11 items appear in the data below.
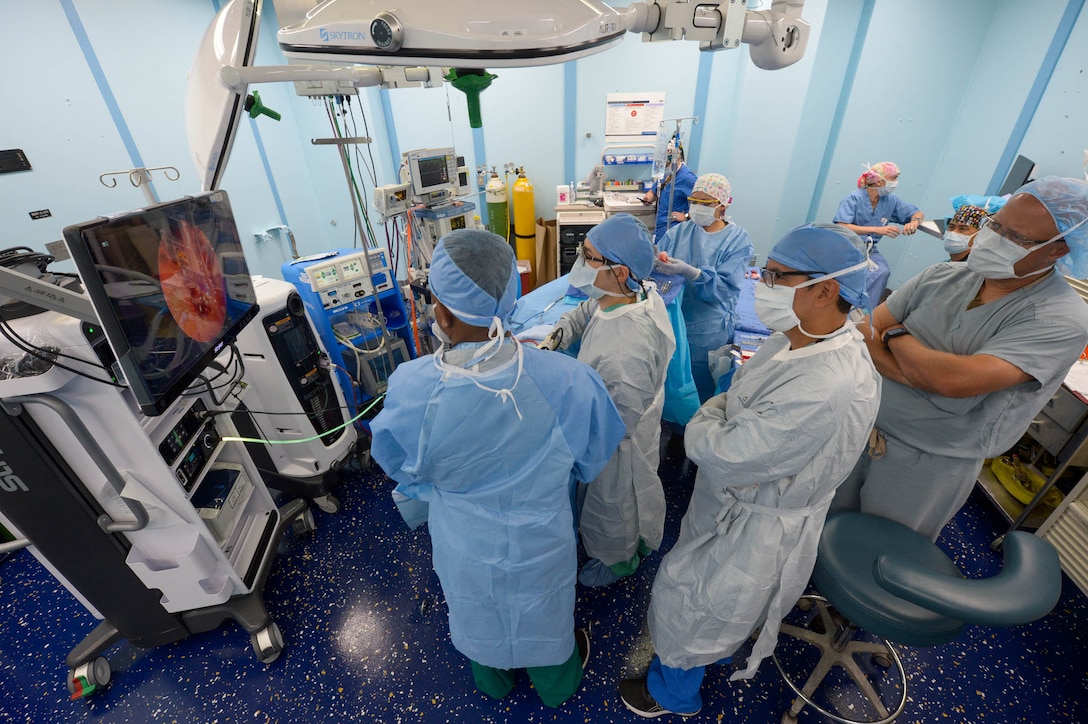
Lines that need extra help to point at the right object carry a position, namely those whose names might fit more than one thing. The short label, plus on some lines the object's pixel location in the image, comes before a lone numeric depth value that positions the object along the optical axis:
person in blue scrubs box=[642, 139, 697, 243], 3.51
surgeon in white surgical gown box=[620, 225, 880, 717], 1.03
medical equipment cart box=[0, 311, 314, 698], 1.13
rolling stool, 0.94
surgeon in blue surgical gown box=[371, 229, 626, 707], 1.02
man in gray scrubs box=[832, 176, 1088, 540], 1.13
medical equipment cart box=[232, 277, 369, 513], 1.92
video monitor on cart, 0.94
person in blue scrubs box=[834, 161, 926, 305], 3.16
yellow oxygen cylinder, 4.52
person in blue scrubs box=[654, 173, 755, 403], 2.34
